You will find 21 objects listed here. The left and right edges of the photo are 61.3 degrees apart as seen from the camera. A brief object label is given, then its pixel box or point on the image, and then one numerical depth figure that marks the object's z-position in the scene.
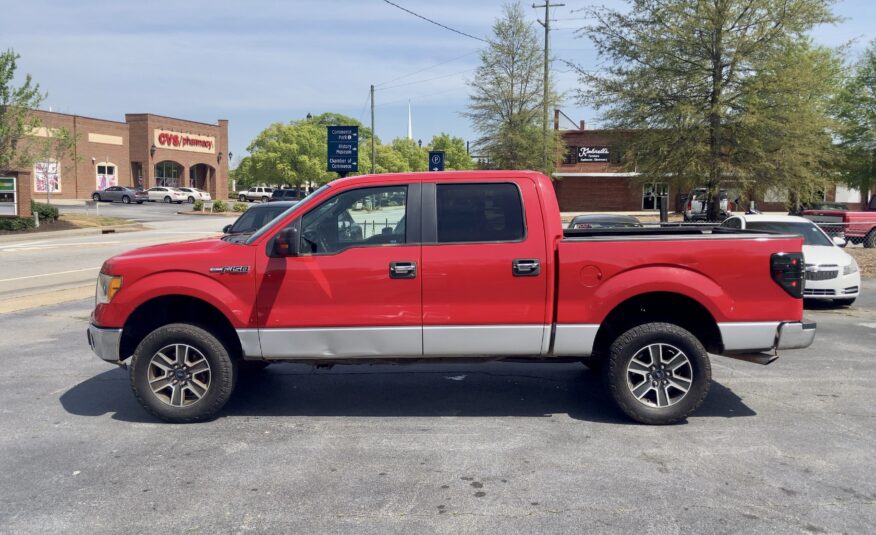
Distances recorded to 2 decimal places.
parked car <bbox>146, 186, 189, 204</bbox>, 63.72
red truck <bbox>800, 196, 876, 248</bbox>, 21.47
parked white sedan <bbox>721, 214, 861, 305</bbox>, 11.33
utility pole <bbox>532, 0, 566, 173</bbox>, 40.69
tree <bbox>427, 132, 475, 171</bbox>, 103.56
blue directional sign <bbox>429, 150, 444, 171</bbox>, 27.51
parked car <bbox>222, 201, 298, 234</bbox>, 13.01
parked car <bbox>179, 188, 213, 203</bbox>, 65.38
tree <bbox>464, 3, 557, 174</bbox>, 43.94
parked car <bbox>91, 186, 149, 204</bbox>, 62.03
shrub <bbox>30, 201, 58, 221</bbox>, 30.23
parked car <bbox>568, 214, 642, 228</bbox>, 15.21
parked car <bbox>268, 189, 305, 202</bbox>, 64.38
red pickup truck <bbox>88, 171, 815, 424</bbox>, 5.56
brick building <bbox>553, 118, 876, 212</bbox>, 54.66
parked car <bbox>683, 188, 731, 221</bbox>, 28.27
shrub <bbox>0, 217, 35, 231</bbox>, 27.58
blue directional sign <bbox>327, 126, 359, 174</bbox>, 17.20
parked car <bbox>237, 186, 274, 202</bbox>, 74.12
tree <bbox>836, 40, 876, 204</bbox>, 32.09
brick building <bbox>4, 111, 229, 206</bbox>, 64.12
